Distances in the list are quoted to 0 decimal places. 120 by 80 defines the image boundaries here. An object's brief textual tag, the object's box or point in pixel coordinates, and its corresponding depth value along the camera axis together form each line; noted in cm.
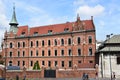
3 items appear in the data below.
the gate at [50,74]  2634
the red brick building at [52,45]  3290
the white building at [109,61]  2632
